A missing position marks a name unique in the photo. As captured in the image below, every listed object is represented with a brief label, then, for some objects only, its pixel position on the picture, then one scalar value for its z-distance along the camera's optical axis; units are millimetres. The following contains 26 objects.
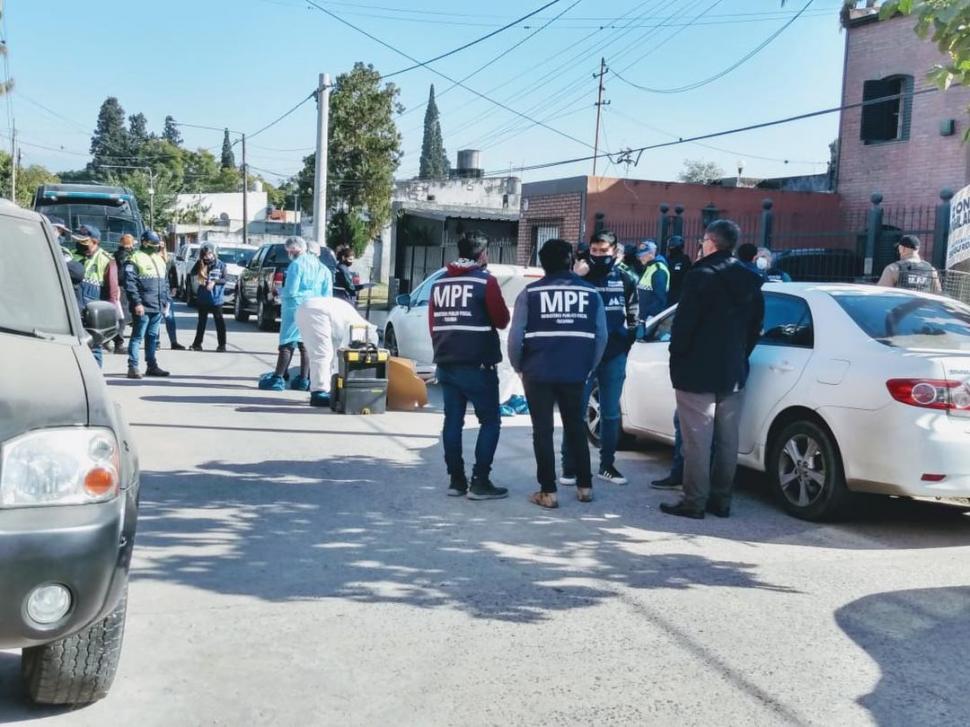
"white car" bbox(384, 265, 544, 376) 12734
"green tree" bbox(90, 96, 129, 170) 135500
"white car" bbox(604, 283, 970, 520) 6344
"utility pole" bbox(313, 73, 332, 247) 24219
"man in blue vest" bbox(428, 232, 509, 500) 7445
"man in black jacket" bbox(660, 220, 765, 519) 6961
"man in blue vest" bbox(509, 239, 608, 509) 7168
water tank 52409
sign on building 10938
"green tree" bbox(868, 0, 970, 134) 5730
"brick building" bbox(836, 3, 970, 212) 21250
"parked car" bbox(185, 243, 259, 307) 26234
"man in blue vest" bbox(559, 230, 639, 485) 8227
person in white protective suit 11992
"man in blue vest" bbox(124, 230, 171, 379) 13266
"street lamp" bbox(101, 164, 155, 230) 77138
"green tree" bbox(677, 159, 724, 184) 66688
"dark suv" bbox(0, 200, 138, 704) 3256
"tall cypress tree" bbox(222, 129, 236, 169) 128250
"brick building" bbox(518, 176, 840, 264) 21531
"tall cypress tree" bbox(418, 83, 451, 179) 111188
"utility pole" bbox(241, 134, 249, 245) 51938
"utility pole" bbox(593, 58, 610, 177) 57875
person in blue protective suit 12531
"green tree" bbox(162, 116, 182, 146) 155625
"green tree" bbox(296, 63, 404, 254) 37062
